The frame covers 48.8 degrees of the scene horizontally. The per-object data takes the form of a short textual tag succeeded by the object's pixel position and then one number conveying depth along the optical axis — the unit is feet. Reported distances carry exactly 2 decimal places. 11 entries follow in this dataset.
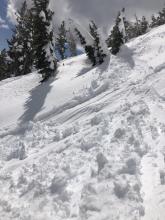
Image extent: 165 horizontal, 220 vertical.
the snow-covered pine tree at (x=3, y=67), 101.33
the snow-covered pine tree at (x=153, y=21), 135.76
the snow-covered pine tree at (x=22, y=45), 81.39
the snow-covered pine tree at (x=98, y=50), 53.36
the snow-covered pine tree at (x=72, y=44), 127.38
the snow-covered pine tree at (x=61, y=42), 109.29
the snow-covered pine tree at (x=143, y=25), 119.01
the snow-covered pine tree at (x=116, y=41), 56.39
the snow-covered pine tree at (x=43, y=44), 53.88
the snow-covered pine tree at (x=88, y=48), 56.01
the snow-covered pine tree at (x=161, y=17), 130.91
